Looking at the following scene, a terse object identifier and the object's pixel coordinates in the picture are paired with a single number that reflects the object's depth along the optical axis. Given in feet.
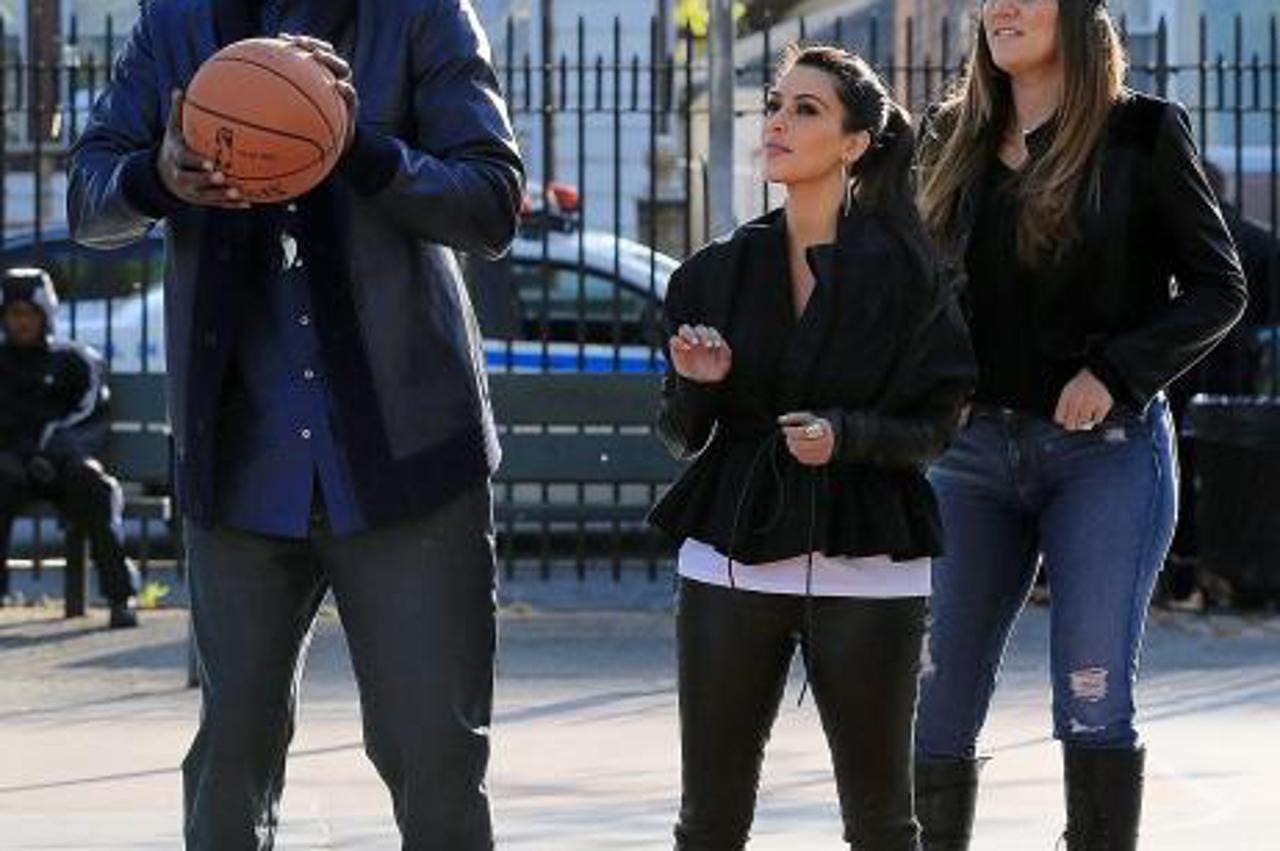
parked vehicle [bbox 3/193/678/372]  48.11
